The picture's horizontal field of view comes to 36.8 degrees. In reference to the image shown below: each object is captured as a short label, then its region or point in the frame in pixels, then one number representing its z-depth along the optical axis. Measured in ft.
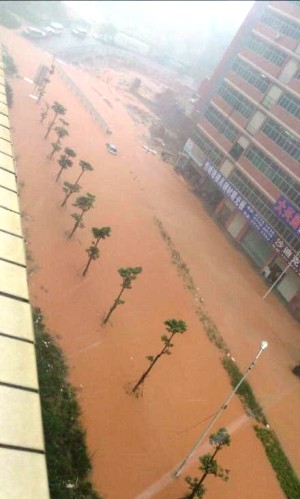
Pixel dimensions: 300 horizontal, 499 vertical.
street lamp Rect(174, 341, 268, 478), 57.67
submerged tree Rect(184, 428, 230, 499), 53.01
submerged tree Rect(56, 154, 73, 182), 106.93
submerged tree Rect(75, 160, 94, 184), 108.27
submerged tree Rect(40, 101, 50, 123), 136.83
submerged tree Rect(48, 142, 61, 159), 117.67
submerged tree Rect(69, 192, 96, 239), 90.02
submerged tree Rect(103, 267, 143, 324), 74.89
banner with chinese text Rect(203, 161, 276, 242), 120.06
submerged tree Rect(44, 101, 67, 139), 132.67
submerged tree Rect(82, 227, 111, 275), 81.15
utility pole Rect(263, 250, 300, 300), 110.93
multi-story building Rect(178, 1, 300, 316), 116.06
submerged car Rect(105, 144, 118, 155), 145.28
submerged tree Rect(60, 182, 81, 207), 99.19
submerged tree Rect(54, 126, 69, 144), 123.03
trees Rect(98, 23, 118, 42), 282.15
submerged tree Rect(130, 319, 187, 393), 65.16
